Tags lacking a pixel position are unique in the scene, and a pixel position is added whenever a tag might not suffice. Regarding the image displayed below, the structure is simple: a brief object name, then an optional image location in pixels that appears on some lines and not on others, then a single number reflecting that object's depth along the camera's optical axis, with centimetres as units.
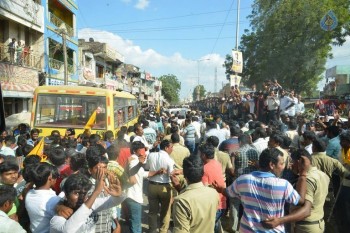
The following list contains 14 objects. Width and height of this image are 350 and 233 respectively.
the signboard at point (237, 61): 1948
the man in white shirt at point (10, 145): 654
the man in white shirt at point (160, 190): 538
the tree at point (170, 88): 9944
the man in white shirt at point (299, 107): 1256
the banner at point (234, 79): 2103
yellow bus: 1015
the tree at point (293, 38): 2284
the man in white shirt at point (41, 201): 305
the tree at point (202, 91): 11306
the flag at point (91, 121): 935
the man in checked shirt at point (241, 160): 570
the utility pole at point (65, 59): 1952
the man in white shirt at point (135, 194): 488
